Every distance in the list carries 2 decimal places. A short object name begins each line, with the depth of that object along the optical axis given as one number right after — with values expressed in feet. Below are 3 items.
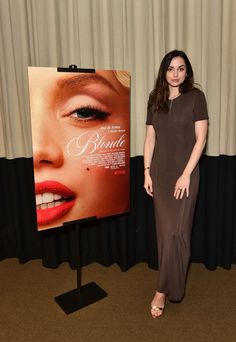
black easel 7.66
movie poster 7.13
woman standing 6.98
